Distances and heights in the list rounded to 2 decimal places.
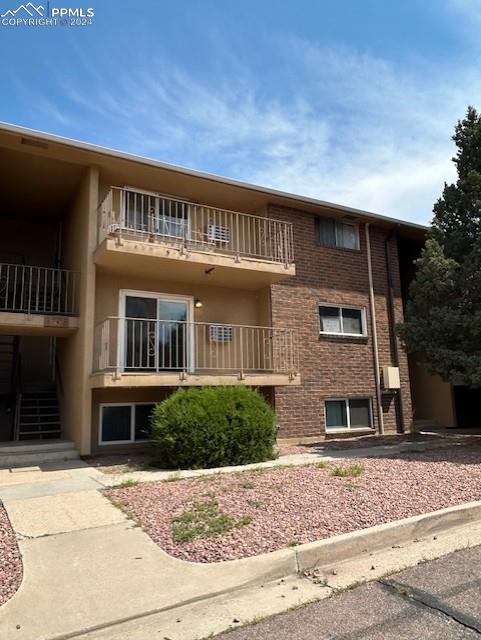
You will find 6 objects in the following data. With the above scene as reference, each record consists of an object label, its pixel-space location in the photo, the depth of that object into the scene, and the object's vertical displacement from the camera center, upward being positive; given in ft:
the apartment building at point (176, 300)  34.47 +8.74
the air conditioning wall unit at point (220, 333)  39.71 +5.85
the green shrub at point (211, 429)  28.12 -1.36
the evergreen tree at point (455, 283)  35.24 +8.63
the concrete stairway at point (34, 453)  30.48 -2.72
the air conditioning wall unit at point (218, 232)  41.20 +14.63
